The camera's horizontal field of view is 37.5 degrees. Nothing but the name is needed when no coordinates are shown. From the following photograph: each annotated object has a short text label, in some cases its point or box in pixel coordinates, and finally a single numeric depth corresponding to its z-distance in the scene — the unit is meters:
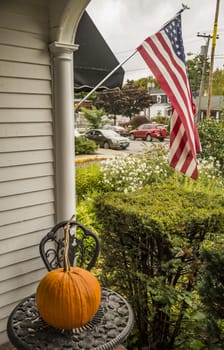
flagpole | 2.67
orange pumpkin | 1.51
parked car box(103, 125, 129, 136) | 21.45
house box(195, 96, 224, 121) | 26.19
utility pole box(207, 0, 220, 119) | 11.08
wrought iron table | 1.46
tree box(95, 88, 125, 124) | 28.41
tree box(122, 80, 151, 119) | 28.62
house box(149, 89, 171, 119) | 33.31
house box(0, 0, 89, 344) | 1.94
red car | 20.66
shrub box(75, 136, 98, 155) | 12.79
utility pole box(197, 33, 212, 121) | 17.69
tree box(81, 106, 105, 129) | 20.89
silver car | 16.71
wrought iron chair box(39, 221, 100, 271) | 1.91
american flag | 2.30
